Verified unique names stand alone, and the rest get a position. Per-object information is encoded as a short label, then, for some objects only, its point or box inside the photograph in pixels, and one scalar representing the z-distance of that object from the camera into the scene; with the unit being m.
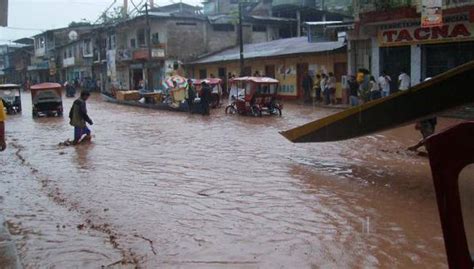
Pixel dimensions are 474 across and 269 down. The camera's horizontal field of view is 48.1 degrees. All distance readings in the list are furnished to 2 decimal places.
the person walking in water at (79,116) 13.94
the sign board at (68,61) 64.31
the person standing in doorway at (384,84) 20.77
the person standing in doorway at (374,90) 20.70
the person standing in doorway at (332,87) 25.89
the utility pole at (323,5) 45.87
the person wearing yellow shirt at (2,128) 8.85
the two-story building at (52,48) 66.06
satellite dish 62.45
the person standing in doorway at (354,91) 21.56
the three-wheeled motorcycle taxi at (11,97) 26.88
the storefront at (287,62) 27.19
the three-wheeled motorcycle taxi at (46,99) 25.05
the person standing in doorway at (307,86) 27.91
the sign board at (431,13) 16.58
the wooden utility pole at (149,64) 38.23
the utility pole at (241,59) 30.31
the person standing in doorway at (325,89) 25.88
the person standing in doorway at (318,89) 27.23
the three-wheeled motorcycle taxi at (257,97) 21.70
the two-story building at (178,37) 42.41
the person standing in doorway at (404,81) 19.83
